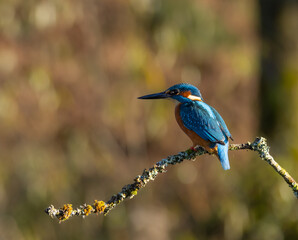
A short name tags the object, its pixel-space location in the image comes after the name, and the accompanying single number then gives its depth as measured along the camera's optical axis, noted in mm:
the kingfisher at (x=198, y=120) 5719
